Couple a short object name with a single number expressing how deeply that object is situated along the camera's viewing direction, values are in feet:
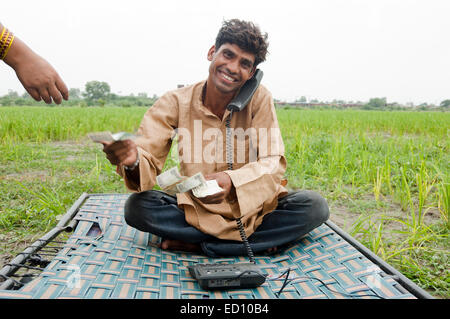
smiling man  6.38
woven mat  4.91
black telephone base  5.13
